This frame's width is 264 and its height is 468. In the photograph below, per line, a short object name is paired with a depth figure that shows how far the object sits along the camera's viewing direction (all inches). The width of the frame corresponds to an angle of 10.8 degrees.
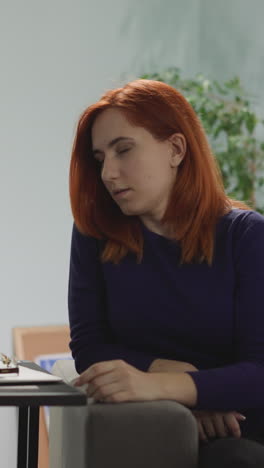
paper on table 76.8
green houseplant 140.1
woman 84.7
